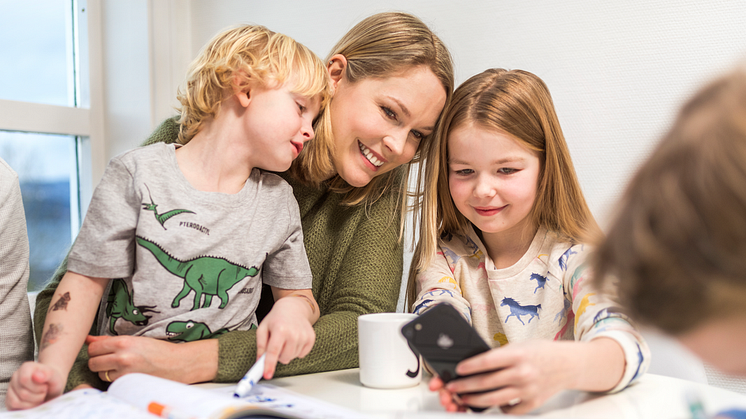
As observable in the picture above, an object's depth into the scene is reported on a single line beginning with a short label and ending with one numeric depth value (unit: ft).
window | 4.42
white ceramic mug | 2.17
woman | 2.96
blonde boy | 2.22
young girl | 2.89
